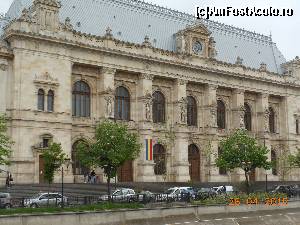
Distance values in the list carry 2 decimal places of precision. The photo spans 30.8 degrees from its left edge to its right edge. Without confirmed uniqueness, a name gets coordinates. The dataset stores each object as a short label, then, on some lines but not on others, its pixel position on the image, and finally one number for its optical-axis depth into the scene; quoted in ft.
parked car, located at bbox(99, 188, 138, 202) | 132.98
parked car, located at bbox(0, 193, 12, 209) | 114.20
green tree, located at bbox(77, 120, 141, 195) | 152.76
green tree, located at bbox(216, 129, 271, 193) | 185.88
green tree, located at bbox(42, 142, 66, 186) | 153.39
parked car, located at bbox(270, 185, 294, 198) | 174.03
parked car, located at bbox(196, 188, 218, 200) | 142.10
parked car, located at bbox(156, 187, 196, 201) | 135.13
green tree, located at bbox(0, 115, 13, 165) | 132.59
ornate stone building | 185.26
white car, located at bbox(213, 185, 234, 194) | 175.65
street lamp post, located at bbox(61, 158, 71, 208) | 175.24
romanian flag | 214.48
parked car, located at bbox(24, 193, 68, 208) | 123.98
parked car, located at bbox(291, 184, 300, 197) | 172.92
